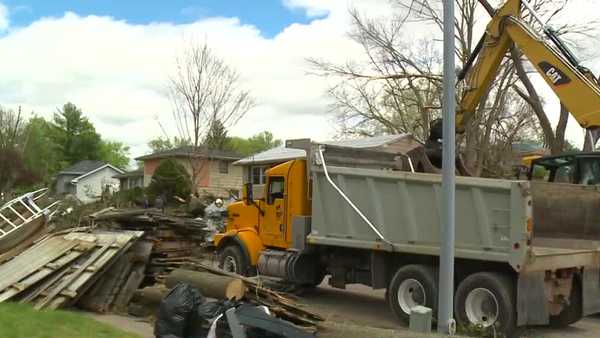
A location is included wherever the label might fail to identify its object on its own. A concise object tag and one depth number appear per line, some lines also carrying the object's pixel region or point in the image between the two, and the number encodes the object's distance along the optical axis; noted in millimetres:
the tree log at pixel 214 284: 10133
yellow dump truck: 9586
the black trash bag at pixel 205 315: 8352
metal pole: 7648
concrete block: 7438
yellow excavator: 12648
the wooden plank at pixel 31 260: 11547
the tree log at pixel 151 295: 11773
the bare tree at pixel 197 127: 35281
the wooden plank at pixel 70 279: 10878
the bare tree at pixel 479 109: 28812
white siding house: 75500
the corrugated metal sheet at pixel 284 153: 30028
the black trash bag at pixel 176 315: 8555
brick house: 41781
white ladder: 14175
